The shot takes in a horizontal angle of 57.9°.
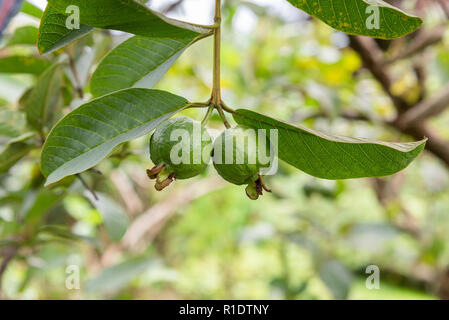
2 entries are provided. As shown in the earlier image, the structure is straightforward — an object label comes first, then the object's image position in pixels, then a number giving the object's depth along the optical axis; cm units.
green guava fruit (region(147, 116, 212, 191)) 43
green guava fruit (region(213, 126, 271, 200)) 44
